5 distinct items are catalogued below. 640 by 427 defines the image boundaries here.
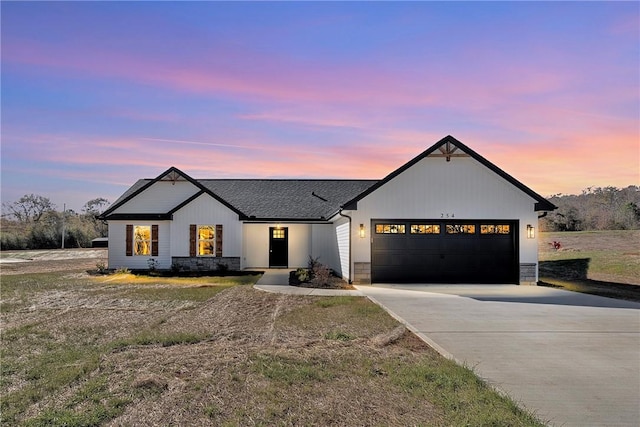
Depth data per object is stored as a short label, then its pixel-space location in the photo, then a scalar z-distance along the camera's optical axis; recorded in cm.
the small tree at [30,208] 6056
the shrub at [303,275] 1633
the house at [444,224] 1650
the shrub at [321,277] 1586
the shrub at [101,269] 2060
